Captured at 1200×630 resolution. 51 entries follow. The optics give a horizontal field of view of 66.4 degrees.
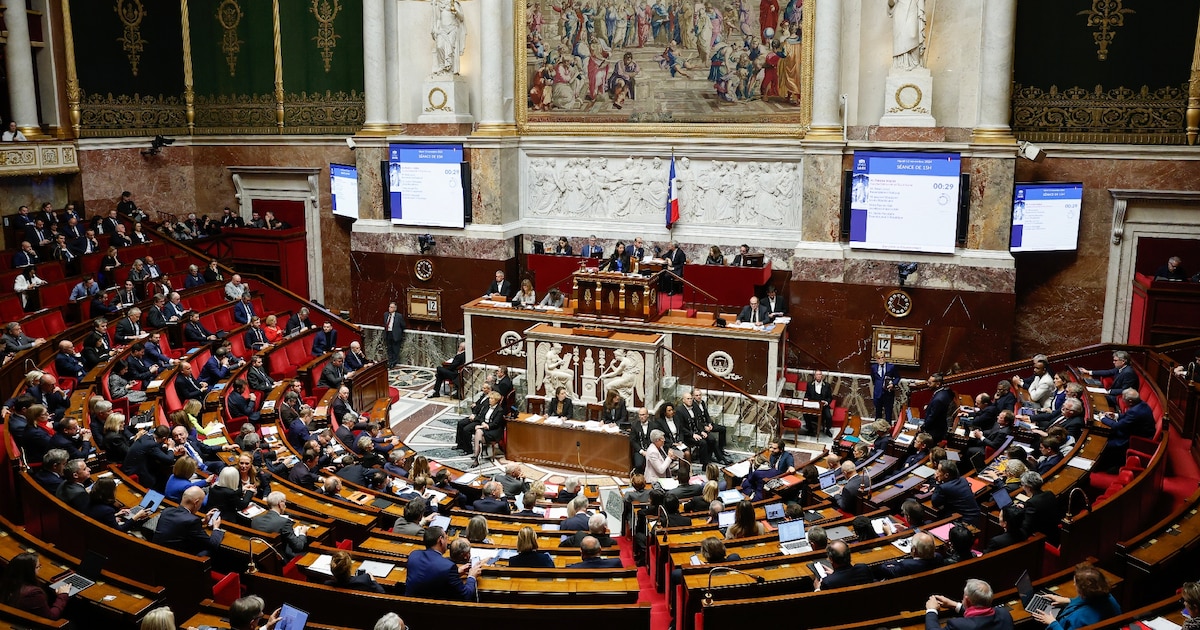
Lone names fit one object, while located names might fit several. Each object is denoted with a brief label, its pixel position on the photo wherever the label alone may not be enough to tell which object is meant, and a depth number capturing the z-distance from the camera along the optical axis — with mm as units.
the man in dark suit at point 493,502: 10086
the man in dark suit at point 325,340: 16734
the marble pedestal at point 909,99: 16000
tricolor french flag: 17938
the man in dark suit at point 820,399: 15070
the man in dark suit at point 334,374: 14961
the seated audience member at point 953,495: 8688
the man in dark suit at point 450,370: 17031
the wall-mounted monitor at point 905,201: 15570
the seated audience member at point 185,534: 7551
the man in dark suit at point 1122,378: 11828
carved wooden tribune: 16141
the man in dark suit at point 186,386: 13031
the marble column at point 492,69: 18719
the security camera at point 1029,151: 15422
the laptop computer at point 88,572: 6742
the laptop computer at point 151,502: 8133
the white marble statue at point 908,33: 15812
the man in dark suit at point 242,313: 16969
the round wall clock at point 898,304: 16078
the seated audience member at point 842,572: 7086
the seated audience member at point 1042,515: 7578
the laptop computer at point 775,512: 9109
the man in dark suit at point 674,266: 17031
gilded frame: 16891
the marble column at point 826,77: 16469
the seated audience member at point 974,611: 5926
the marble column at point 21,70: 18531
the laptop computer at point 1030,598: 6371
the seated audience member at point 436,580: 7035
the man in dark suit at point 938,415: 12227
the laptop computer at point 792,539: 7965
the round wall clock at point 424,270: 19484
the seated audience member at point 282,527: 7875
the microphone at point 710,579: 6668
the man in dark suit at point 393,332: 19125
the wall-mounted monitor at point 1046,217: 15461
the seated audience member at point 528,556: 7852
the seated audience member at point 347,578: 7008
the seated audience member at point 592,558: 7852
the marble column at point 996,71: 15250
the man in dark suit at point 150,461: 9602
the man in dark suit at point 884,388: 15508
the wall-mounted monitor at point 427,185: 18969
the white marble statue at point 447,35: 18891
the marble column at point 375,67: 19422
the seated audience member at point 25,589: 6215
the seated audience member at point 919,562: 7230
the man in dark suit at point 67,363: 12523
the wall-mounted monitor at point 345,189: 20438
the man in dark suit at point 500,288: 18109
